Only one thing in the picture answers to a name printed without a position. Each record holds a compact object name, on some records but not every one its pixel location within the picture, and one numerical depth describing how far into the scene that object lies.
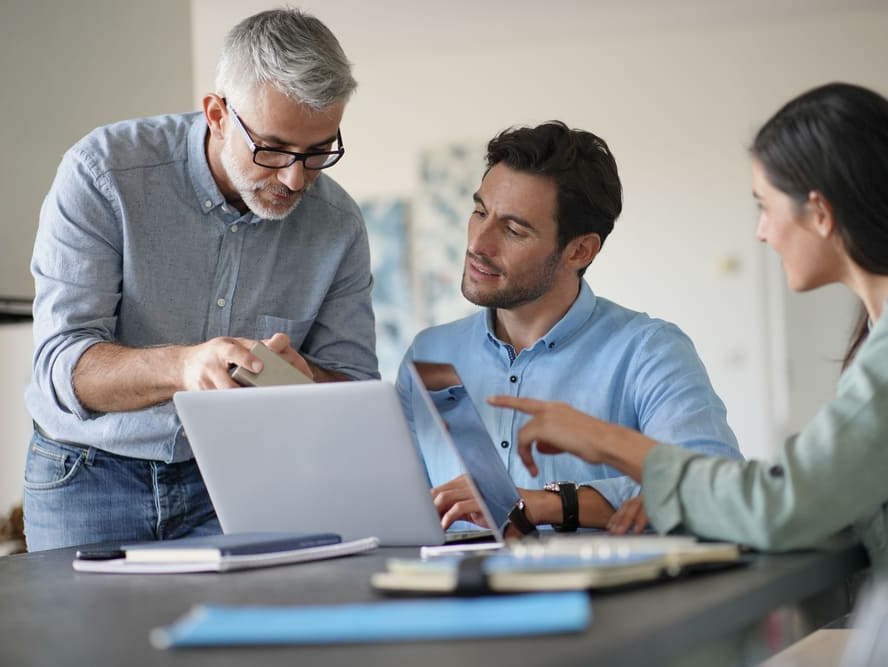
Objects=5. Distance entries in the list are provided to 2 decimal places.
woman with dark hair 1.22
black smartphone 1.45
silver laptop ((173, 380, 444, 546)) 1.46
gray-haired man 1.95
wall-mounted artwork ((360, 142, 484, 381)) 6.38
